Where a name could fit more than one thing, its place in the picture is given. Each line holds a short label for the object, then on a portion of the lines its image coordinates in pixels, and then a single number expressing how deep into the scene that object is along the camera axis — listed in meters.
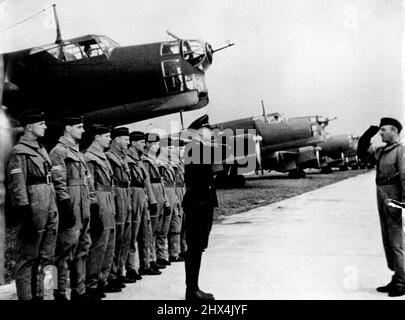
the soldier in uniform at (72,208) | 4.50
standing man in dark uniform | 4.55
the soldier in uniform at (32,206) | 4.12
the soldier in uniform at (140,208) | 5.79
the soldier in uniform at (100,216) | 4.91
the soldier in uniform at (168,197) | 6.54
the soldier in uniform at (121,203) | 5.48
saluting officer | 4.66
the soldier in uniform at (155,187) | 6.51
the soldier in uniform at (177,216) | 6.88
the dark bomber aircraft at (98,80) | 9.84
